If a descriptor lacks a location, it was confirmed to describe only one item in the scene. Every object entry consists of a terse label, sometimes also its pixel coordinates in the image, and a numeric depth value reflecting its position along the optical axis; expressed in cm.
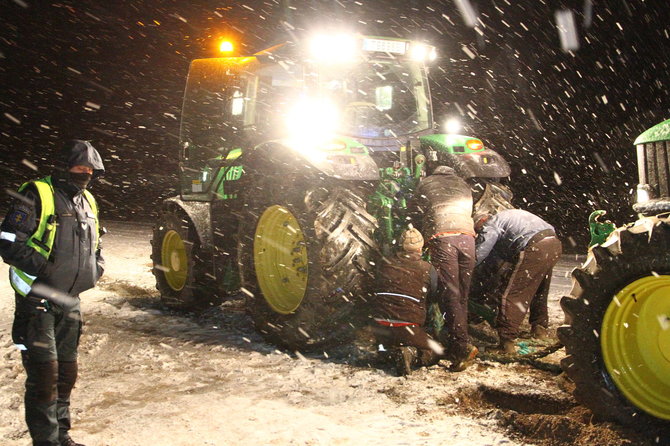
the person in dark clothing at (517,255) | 486
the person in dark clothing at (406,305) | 450
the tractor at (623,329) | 332
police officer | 306
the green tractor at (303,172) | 471
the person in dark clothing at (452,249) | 459
